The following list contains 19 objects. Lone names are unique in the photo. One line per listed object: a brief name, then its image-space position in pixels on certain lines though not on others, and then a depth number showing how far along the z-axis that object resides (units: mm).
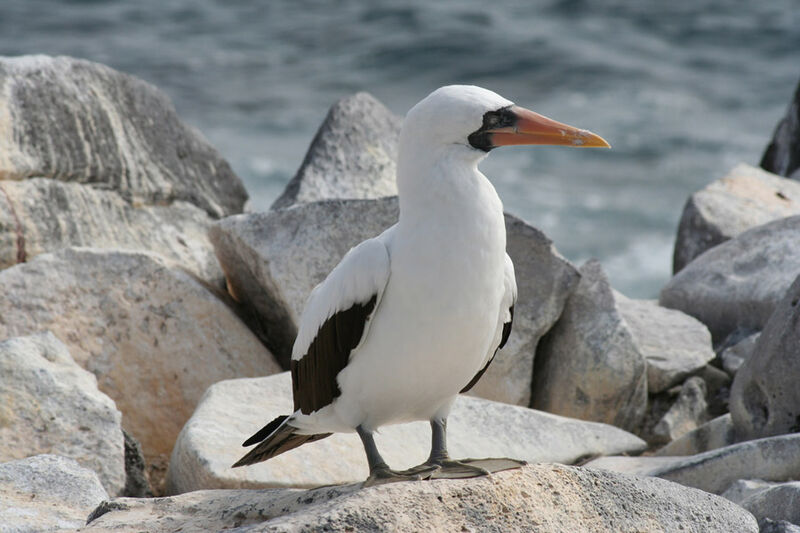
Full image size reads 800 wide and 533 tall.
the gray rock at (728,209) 18344
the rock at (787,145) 23125
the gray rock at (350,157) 16203
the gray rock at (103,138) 14977
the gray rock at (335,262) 13523
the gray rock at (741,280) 15180
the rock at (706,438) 12414
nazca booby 8125
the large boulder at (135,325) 13031
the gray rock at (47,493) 9086
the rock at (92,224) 14344
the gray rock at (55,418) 10977
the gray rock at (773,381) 11352
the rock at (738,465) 10336
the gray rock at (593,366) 13828
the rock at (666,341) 14359
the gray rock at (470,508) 7234
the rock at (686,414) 13781
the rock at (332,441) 10594
